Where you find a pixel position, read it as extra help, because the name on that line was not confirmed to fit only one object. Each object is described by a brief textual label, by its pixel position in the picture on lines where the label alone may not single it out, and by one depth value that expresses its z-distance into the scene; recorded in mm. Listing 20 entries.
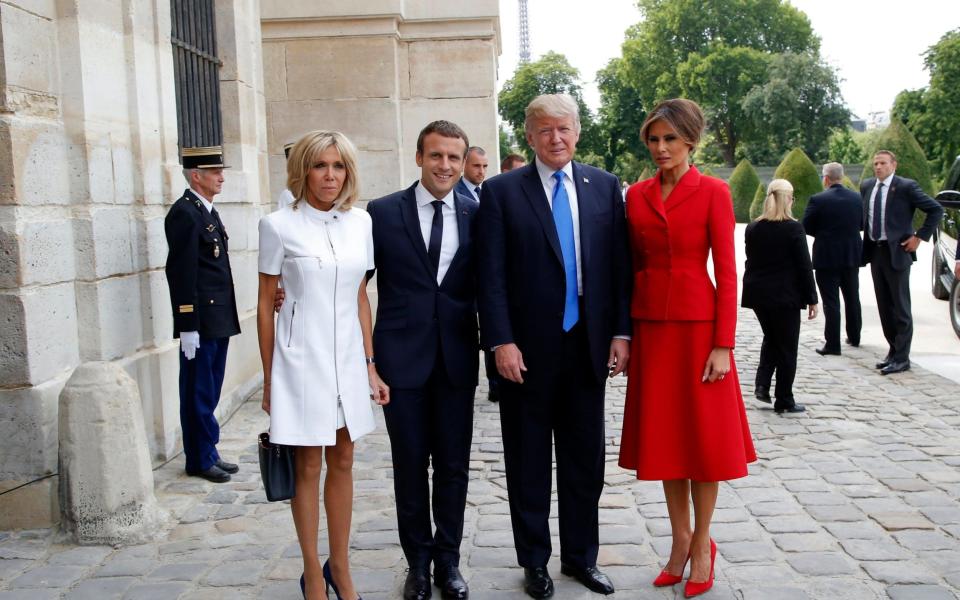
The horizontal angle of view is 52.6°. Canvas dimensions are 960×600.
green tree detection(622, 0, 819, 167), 59812
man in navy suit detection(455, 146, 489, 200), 8162
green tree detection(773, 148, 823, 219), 33031
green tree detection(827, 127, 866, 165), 69438
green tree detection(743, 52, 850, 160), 57438
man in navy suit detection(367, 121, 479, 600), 4004
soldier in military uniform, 5824
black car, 10609
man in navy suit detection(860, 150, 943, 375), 9352
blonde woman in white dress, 3756
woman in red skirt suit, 3980
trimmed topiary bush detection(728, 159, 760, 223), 42250
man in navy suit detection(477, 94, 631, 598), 4012
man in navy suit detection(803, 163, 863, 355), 10367
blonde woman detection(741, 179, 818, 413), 7664
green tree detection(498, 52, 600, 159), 64938
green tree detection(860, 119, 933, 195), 28484
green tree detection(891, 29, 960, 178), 39438
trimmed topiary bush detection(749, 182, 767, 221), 34188
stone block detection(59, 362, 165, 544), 4891
